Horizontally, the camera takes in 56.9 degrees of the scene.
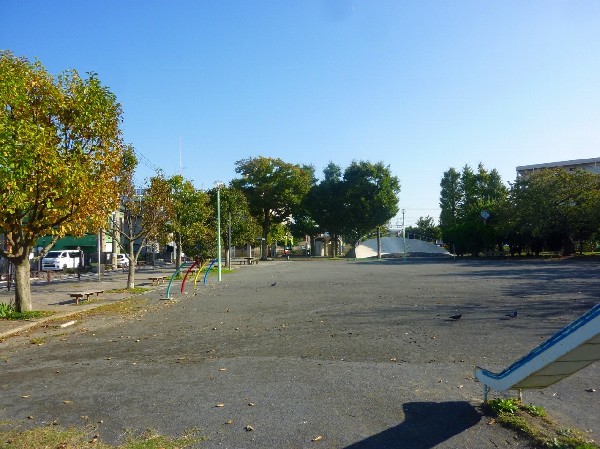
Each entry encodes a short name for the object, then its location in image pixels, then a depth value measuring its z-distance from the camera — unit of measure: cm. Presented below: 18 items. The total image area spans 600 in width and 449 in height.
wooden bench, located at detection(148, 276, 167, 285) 2942
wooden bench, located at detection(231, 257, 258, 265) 6259
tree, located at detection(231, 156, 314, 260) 7462
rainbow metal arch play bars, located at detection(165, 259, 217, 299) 2120
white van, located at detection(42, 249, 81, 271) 4597
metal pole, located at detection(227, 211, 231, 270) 4541
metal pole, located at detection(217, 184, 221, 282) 3148
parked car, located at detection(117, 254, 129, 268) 5500
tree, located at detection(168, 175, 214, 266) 3366
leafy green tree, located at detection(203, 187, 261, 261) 4809
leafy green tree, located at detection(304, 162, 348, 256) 7500
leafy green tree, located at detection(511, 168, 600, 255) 4891
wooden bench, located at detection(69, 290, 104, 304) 1900
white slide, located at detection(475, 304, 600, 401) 452
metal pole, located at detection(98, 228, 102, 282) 3200
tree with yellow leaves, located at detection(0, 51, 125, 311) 1323
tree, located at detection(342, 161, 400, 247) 7312
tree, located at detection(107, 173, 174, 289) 2577
